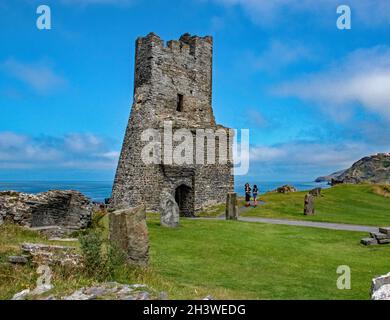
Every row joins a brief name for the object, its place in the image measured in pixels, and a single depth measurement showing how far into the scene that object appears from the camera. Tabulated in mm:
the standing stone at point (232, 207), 22556
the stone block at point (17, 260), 8211
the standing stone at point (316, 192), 35750
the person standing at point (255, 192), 28828
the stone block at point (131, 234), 9625
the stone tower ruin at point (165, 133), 28000
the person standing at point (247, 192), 30323
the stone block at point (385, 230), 15055
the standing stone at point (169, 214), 18406
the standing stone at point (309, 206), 24812
